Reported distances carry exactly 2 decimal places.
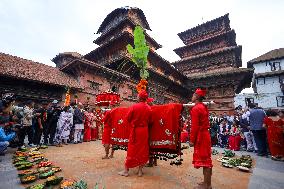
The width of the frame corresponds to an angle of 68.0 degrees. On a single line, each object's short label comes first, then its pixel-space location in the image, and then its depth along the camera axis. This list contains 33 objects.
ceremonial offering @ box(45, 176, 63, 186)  3.54
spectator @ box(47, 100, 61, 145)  8.70
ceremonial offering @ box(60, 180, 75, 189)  3.31
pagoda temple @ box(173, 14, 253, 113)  23.36
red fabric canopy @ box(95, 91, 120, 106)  9.12
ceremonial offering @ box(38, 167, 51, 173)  4.31
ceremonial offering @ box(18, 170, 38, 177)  4.13
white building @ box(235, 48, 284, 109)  33.09
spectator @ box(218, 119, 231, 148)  10.53
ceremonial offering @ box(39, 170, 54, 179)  4.00
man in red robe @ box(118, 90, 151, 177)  4.25
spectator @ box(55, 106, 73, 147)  8.84
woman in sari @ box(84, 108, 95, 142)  10.74
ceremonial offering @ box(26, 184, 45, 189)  3.32
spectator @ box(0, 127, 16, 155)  5.59
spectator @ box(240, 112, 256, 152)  8.80
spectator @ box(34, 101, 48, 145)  8.17
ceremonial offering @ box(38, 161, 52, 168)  4.86
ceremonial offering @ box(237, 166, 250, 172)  4.99
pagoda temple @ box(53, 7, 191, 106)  15.97
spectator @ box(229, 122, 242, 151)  9.10
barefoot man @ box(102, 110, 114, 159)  5.86
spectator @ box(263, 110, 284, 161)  6.90
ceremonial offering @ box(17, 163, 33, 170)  4.65
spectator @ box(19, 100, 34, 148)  7.48
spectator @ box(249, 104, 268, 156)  7.50
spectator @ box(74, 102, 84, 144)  9.73
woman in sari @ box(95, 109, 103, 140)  11.87
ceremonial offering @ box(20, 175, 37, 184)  3.71
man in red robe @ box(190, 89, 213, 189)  3.54
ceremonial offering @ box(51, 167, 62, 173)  4.39
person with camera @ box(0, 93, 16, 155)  6.07
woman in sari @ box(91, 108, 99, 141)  11.22
